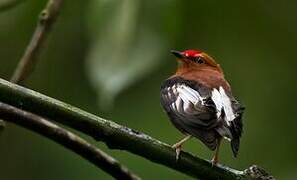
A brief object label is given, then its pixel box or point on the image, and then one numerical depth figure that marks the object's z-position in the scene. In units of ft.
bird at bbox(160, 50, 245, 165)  22.48
